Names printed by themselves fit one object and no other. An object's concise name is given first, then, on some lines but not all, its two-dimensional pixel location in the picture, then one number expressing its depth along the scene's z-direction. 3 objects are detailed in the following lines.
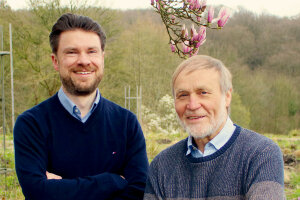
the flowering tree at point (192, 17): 2.08
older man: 1.59
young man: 1.90
